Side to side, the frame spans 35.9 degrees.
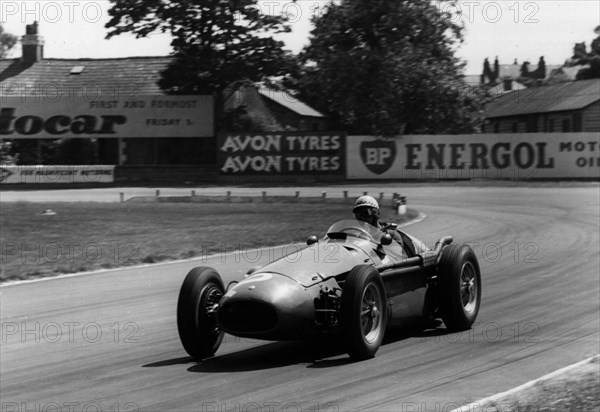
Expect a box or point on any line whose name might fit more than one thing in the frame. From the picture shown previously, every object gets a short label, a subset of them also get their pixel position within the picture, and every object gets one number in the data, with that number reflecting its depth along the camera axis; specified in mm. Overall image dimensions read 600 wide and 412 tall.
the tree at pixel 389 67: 45969
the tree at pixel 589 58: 80250
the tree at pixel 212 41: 46594
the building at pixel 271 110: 48562
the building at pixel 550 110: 56656
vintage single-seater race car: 7910
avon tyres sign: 42125
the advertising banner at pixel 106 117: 46312
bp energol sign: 40969
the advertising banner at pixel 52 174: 42656
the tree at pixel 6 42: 87750
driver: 9664
